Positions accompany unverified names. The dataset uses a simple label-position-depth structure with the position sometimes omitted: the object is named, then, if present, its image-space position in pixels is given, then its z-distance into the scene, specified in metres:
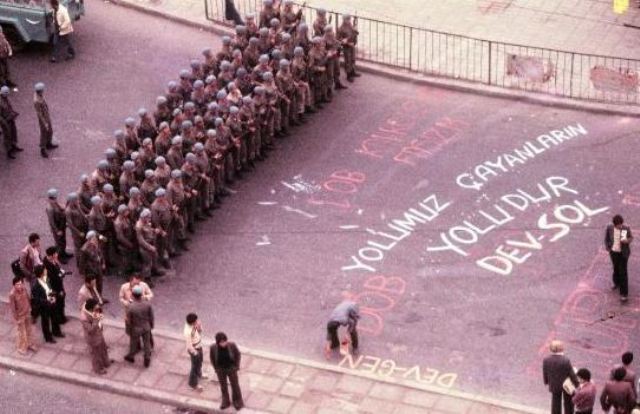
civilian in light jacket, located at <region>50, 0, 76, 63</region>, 32.28
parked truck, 32.22
